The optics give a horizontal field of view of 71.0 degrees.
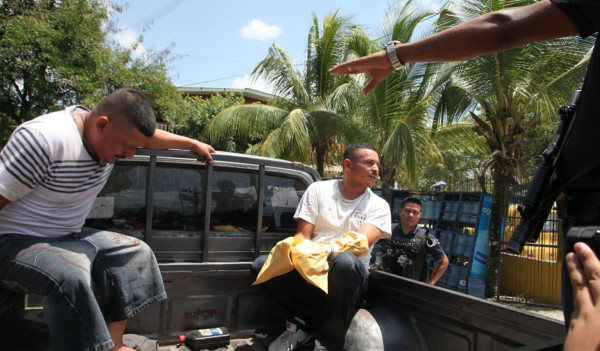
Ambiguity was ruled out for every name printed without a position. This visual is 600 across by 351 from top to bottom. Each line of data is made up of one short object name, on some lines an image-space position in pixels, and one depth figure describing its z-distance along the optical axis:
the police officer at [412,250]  4.32
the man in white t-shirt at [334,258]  2.41
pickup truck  2.30
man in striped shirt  1.82
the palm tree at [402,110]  8.72
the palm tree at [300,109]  11.16
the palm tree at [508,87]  6.89
